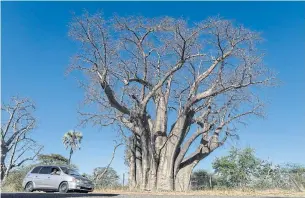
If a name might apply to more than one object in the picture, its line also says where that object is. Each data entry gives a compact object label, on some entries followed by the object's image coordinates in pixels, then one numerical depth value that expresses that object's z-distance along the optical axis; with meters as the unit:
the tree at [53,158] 28.00
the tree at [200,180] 17.31
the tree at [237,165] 25.78
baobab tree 12.90
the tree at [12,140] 20.77
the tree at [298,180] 13.39
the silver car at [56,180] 10.93
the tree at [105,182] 16.19
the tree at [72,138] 31.75
